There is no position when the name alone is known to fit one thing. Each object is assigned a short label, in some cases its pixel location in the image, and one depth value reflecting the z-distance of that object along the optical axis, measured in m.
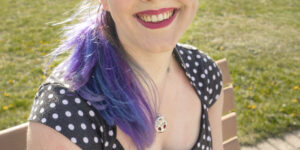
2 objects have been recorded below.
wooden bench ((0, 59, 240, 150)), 1.04
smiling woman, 0.67
